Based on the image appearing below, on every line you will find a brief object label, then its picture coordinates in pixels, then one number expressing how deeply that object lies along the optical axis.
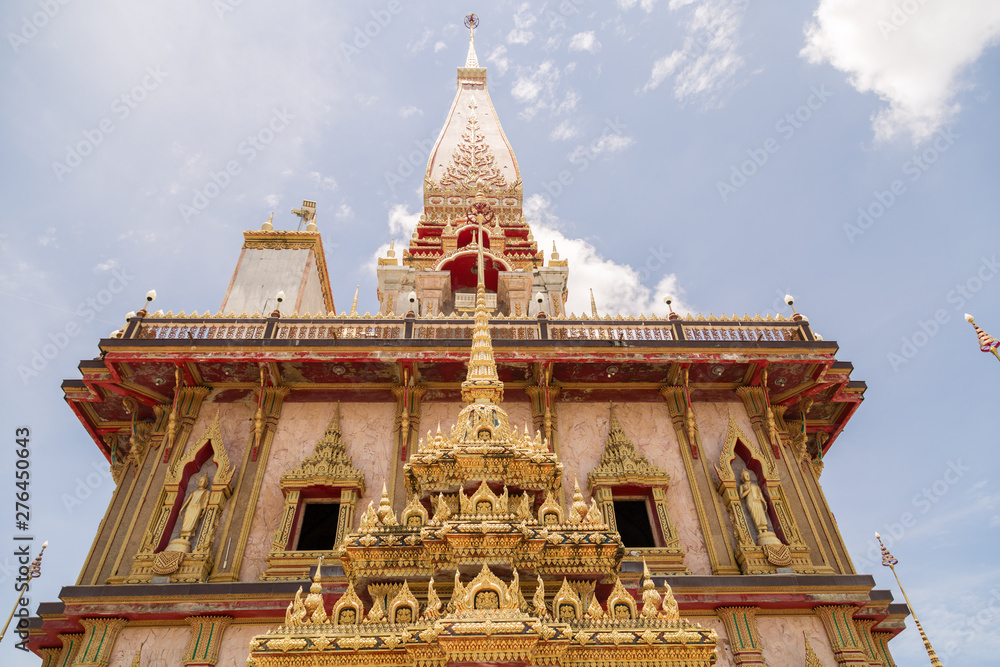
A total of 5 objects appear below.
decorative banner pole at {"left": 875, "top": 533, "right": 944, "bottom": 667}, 12.50
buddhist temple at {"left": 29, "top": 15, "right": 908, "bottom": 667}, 10.43
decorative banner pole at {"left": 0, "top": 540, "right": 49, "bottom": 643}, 12.80
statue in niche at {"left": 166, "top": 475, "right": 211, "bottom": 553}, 11.42
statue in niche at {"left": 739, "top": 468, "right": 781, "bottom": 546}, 11.77
